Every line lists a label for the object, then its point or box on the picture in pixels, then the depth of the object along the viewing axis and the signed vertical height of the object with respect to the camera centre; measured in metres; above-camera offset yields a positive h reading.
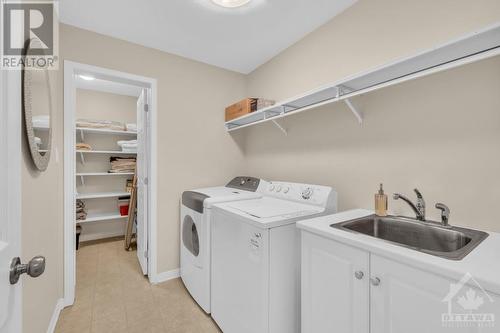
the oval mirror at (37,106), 0.99 +0.31
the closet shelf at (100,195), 3.21 -0.44
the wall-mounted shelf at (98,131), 3.15 +0.52
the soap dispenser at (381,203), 1.38 -0.24
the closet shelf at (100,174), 3.19 -0.12
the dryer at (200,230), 1.83 -0.59
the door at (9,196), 0.53 -0.08
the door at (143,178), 2.38 -0.15
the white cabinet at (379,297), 0.71 -0.51
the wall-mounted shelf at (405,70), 0.96 +0.53
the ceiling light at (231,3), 1.60 +1.19
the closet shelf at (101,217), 3.23 -0.77
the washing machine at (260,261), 1.28 -0.61
